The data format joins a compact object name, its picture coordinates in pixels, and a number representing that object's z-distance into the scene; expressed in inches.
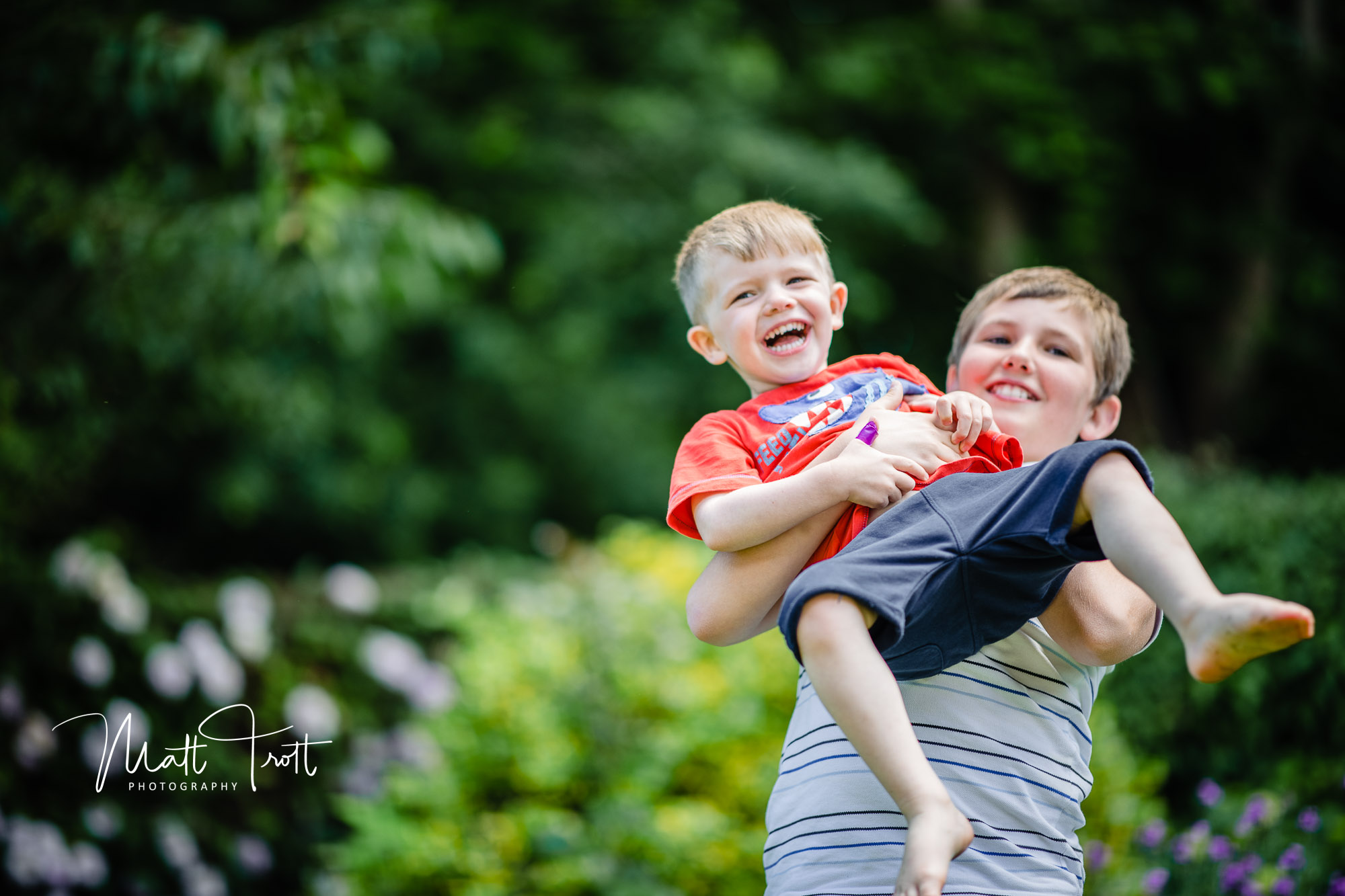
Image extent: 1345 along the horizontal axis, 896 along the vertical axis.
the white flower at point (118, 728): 161.6
